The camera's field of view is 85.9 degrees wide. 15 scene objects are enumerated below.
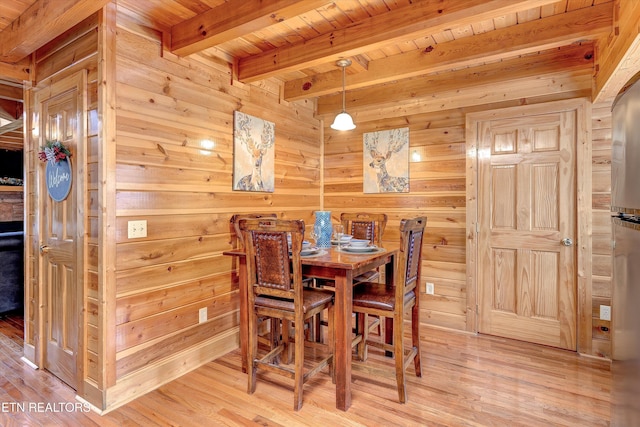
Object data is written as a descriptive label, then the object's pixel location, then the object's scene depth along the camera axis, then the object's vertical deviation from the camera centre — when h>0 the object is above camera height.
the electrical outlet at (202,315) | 2.77 -0.84
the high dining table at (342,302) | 2.12 -0.57
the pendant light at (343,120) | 3.10 +0.82
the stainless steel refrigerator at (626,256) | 1.01 -0.15
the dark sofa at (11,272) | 3.74 -0.66
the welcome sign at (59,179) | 2.38 +0.24
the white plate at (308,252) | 2.29 -0.27
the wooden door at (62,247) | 2.32 -0.25
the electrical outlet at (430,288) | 3.65 -0.83
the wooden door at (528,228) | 3.02 -0.16
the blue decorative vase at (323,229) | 2.58 -0.14
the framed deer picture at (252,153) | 3.11 +0.56
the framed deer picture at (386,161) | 3.78 +0.56
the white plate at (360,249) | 2.46 -0.27
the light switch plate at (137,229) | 2.28 -0.12
